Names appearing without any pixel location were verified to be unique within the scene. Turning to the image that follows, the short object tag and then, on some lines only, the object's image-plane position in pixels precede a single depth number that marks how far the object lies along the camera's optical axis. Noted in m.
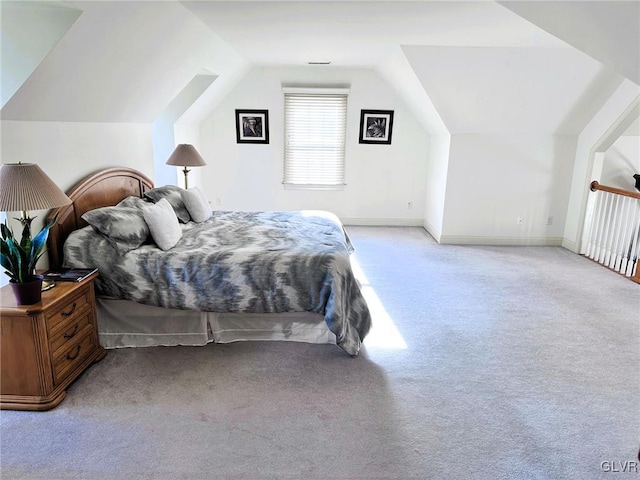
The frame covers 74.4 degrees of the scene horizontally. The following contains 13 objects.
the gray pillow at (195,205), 3.85
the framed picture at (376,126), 6.18
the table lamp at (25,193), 2.04
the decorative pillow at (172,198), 3.74
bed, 2.73
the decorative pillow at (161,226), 2.97
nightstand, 2.08
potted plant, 2.08
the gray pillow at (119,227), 2.76
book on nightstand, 2.45
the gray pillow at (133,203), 3.22
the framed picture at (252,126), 6.19
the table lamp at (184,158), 4.46
